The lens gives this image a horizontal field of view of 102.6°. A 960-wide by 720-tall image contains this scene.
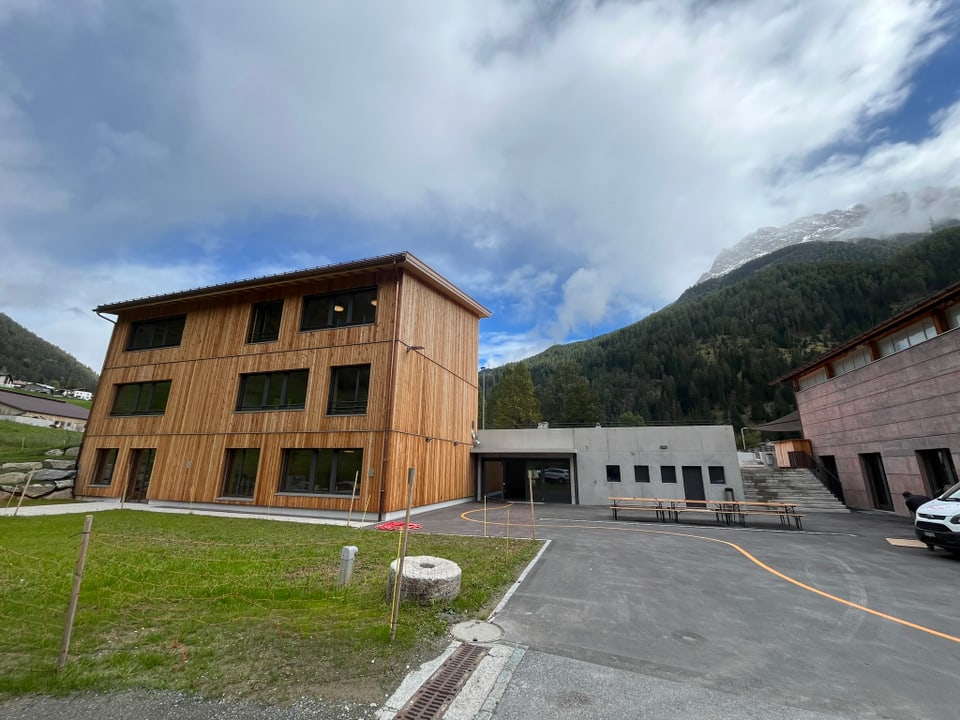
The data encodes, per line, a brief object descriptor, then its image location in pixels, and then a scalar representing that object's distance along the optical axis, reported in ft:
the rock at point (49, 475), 61.23
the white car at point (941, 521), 30.37
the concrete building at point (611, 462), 64.69
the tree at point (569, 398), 169.68
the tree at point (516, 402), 157.89
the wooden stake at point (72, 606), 11.75
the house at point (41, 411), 133.90
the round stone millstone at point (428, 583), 17.98
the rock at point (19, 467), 60.59
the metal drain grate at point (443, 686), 10.61
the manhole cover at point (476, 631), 15.29
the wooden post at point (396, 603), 14.76
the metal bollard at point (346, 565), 20.29
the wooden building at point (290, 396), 51.52
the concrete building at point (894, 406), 47.37
